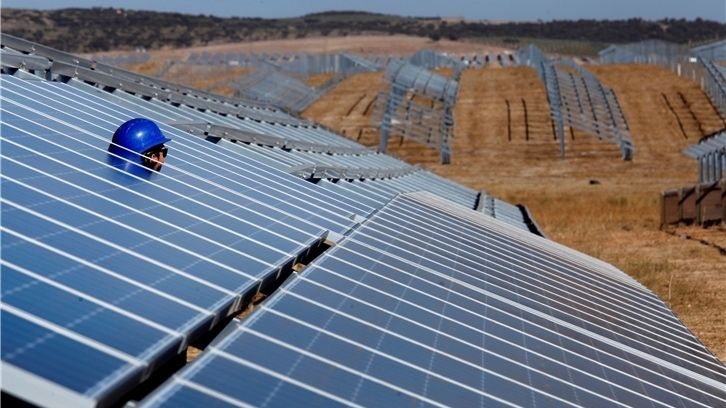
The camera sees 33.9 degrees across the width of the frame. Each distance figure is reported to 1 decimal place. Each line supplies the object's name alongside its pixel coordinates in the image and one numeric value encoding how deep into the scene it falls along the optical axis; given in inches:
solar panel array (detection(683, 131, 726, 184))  1627.7
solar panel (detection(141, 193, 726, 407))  271.7
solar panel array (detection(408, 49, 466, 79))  3767.2
